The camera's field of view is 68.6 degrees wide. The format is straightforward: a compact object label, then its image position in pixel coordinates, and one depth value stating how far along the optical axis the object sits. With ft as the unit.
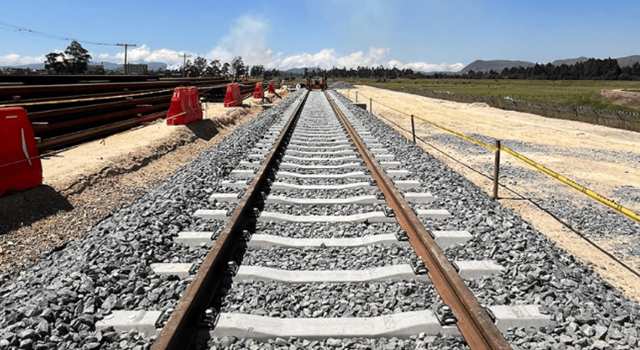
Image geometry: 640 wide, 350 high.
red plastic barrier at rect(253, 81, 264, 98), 113.29
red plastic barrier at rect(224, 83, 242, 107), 83.51
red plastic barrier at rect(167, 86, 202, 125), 48.34
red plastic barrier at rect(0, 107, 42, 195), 20.80
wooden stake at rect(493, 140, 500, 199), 24.07
